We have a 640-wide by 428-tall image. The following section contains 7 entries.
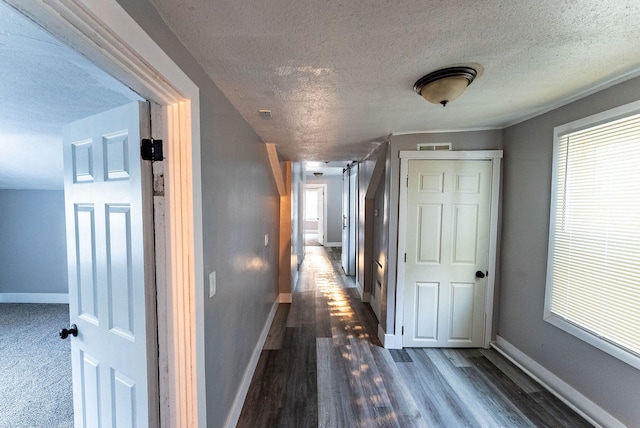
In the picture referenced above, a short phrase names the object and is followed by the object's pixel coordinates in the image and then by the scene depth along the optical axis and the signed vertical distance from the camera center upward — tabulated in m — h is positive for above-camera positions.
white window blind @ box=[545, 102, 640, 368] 1.49 -0.19
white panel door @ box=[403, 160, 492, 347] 2.54 -0.51
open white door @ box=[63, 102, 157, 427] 1.01 -0.31
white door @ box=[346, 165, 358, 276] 4.87 -0.29
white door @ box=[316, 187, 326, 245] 8.91 -0.35
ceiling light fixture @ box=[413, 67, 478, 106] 1.28 +0.67
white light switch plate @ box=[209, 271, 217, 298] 1.31 -0.46
